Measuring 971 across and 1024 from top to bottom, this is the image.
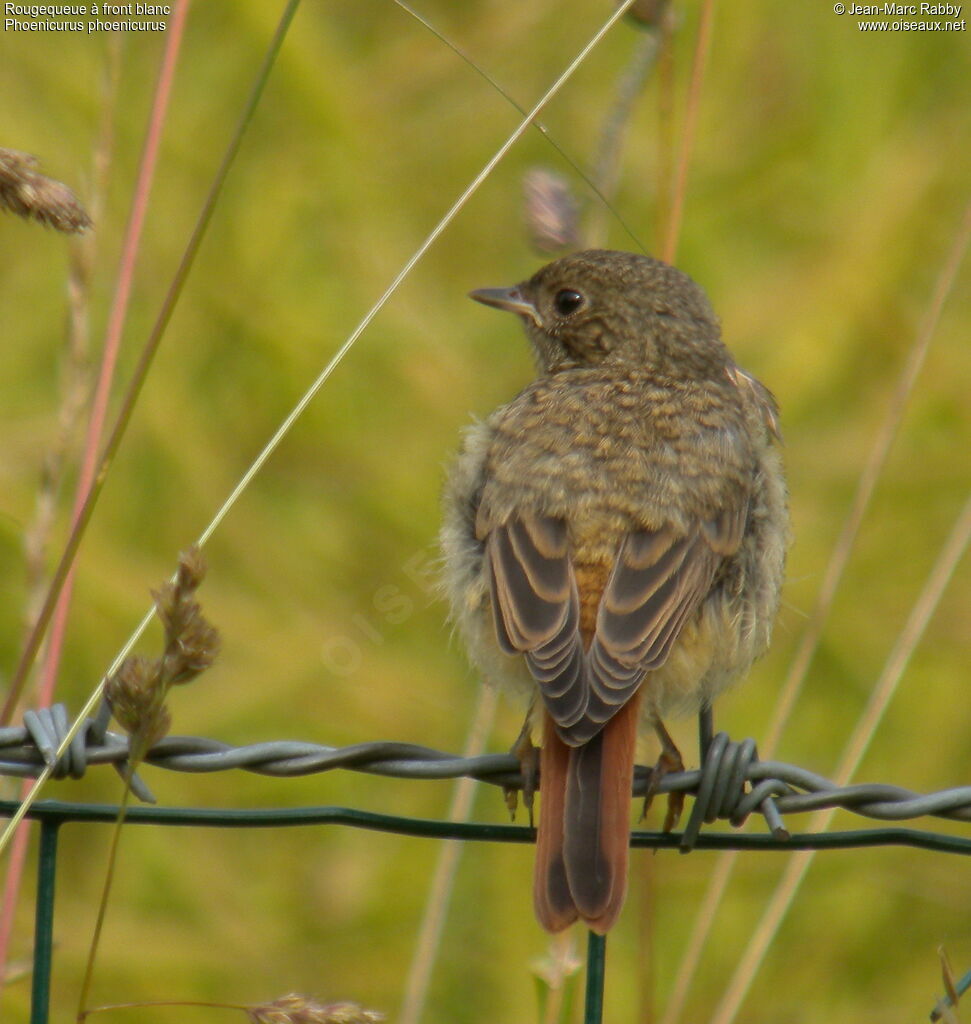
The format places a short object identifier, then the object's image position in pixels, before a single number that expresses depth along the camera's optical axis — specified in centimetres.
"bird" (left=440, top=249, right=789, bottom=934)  548
